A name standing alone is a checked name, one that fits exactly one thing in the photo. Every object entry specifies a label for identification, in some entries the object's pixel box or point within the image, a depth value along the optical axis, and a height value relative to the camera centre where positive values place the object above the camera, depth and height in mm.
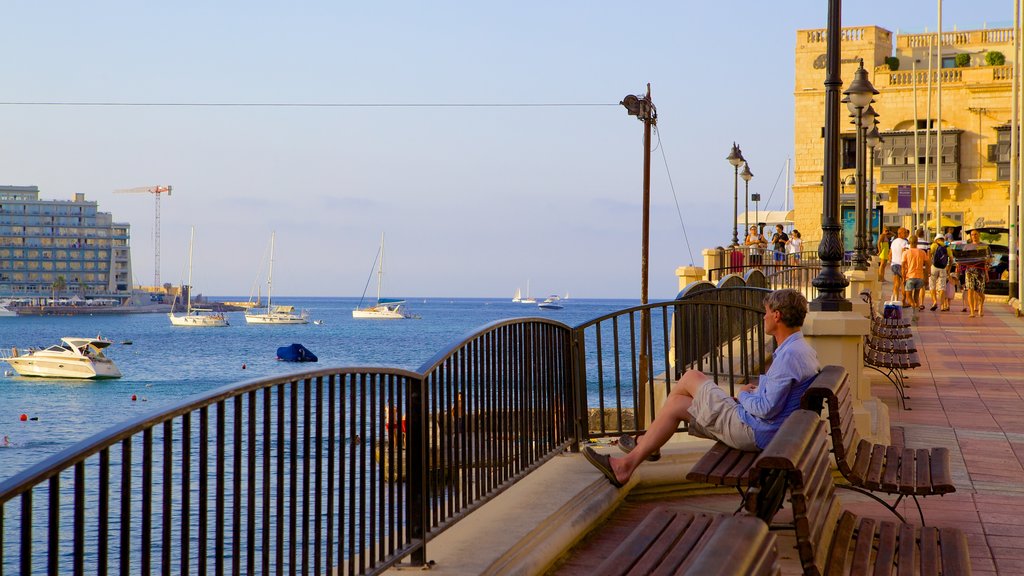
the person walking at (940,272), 29542 +827
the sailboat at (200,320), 170000 -4250
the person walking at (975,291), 28047 +290
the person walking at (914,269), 26030 +802
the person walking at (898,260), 28281 +1087
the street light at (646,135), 31891 +4901
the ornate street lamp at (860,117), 16516 +3112
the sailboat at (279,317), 165625 -3585
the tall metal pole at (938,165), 54353 +7379
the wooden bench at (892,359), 12923 -718
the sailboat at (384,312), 179875 -2931
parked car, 37844 +1416
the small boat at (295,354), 96188 -5426
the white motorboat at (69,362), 86188 -5761
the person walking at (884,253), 34156 +1605
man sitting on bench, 6191 -610
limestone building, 65938 +10618
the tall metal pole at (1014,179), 32750 +3924
